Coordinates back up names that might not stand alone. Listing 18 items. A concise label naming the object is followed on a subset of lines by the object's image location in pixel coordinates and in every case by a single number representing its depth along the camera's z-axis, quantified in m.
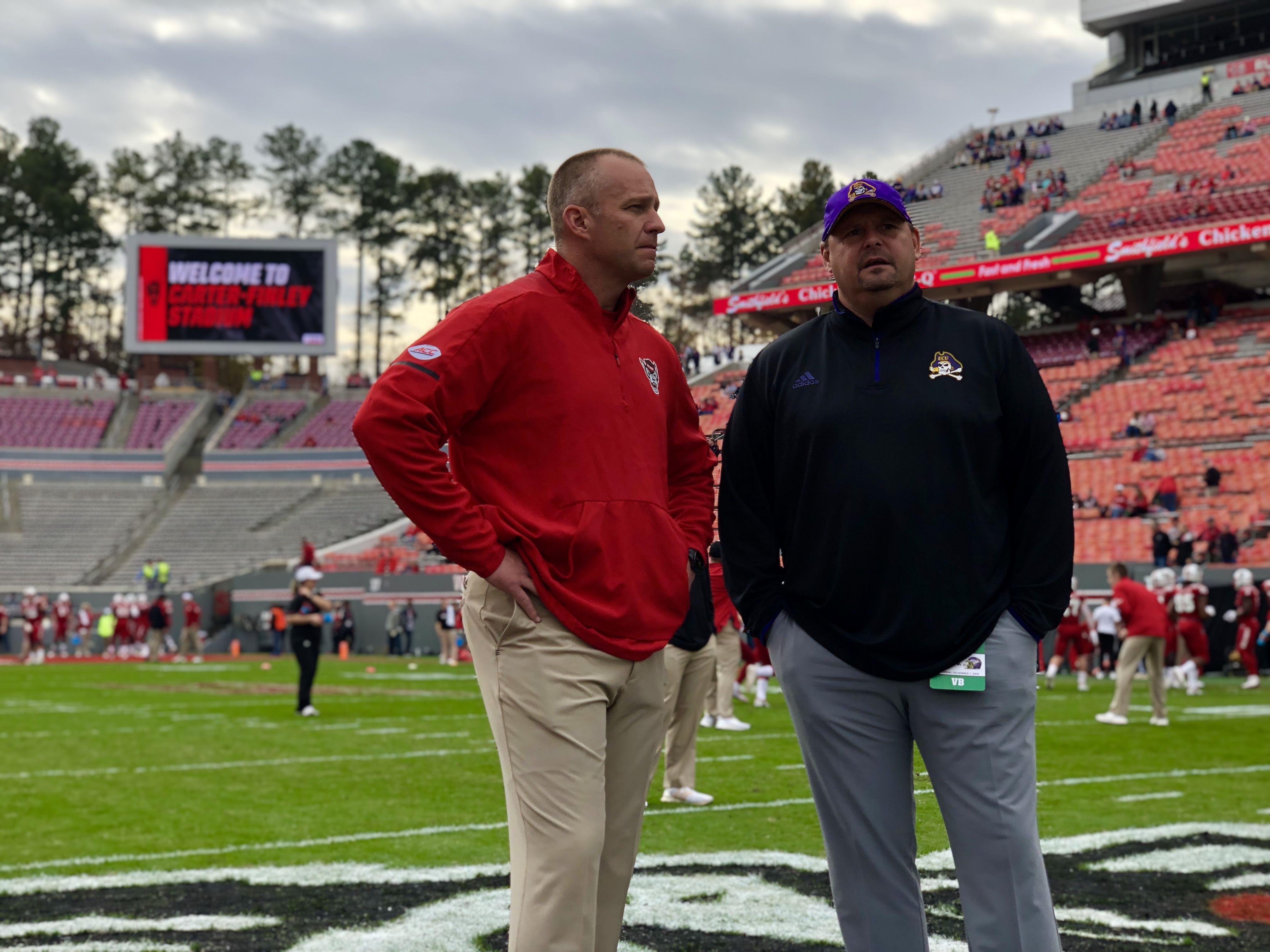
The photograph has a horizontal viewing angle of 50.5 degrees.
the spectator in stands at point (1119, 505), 26.12
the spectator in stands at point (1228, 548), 23.08
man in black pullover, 3.17
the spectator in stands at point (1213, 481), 26.17
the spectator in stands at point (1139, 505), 26.00
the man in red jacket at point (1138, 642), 13.37
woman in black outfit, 14.82
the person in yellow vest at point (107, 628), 36.19
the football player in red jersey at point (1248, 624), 19.56
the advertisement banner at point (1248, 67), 47.53
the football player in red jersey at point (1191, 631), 18.48
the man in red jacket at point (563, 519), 3.14
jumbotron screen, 50.62
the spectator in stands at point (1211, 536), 23.58
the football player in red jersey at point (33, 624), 34.09
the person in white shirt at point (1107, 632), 20.59
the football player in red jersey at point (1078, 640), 19.92
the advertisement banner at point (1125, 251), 33.38
